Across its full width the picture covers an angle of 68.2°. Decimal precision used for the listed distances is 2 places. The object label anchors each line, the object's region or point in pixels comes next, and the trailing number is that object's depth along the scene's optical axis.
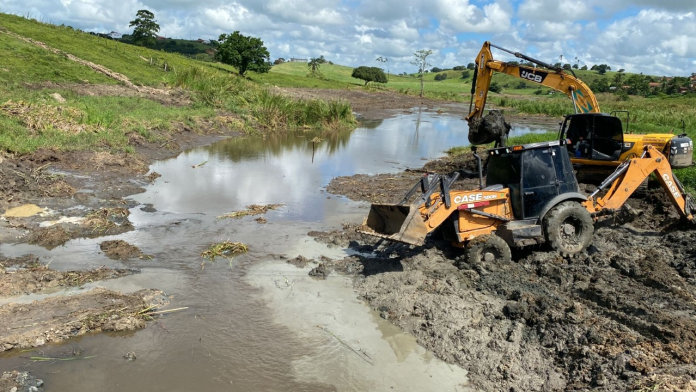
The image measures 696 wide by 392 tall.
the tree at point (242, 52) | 53.44
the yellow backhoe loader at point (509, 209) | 8.49
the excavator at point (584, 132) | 11.98
